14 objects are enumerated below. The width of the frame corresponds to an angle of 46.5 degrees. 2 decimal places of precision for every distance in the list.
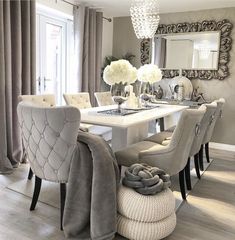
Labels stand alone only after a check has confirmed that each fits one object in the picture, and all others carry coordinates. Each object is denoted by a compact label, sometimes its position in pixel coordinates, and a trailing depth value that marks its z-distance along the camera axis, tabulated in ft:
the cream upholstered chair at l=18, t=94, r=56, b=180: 9.39
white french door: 13.03
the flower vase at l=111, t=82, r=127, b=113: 9.32
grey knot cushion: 6.03
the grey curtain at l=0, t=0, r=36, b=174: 9.97
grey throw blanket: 5.76
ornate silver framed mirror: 14.34
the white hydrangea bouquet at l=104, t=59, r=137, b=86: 9.10
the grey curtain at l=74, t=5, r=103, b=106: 13.89
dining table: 7.61
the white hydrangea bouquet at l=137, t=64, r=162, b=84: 11.47
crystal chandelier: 9.89
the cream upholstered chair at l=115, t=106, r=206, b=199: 6.97
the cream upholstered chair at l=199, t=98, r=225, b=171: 10.47
